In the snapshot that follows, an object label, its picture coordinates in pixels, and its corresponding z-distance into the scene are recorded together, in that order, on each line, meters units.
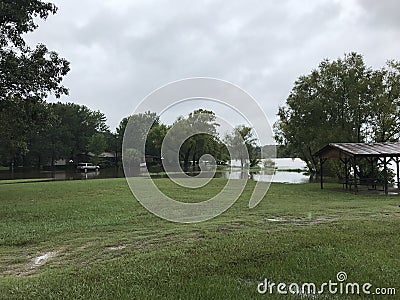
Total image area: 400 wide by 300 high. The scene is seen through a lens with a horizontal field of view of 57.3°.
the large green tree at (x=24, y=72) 13.06
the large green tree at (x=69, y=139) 57.59
